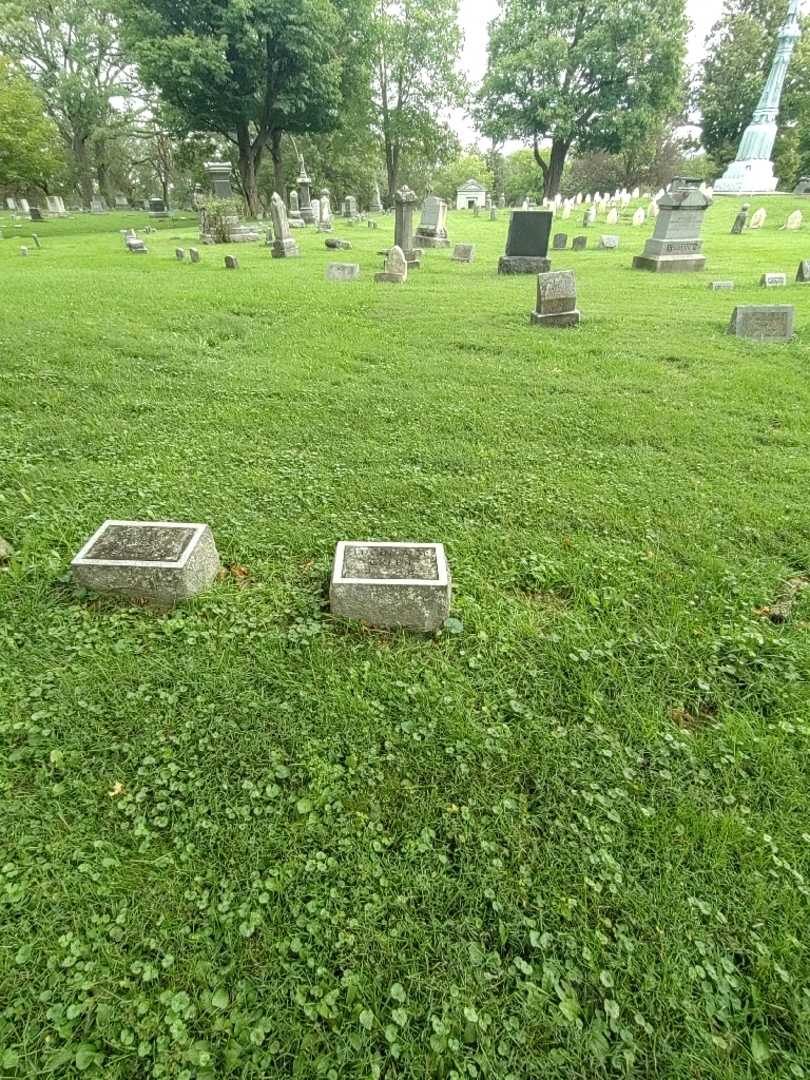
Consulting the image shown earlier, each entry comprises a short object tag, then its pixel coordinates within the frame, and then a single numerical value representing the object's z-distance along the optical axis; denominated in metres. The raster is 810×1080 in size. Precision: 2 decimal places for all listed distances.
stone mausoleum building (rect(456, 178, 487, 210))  44.48
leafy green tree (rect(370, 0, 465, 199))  35.19
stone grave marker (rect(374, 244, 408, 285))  11.65
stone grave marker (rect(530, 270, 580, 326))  8.30
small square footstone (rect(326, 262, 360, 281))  11.85
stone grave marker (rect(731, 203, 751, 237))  20.44
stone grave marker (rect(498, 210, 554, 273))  12.74
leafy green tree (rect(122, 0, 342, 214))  21.39
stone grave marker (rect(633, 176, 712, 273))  12.77
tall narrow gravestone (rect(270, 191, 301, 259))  14.91
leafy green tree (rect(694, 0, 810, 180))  39.16
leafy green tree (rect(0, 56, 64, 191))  30.70
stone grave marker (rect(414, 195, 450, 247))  17.73
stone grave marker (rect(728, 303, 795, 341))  7.77
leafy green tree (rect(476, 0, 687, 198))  28.03
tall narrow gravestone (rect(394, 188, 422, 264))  12.99
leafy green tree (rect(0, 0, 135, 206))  35.12
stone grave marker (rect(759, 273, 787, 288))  11.26
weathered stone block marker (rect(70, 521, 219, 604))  3.08
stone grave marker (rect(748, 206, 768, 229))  22.39
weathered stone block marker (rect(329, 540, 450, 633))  2.93
